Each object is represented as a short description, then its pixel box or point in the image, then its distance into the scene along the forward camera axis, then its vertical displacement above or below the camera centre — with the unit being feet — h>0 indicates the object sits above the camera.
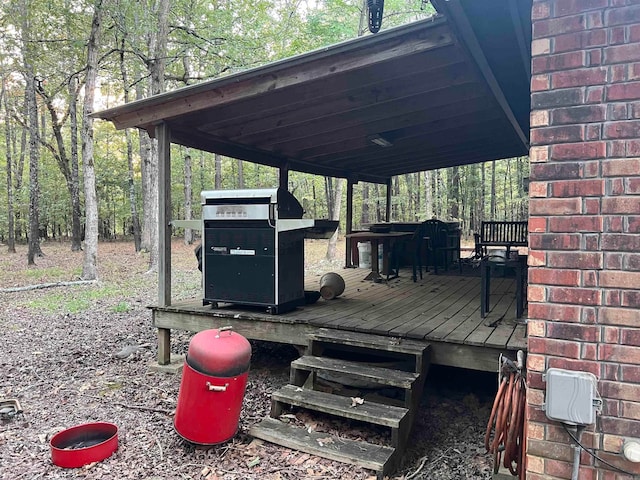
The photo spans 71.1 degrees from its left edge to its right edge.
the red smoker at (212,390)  8.97 -3.23
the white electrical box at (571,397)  5.32 -2.02
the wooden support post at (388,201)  28.76 +1.90
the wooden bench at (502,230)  21.18 -0.01
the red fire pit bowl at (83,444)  8.47 -4.26
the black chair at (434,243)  22.45 -0.71
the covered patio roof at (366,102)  9.64 +3.82
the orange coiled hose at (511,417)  6.59 -2.80
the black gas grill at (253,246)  12.73 -0.45
